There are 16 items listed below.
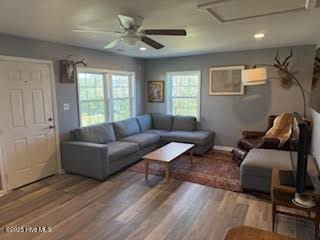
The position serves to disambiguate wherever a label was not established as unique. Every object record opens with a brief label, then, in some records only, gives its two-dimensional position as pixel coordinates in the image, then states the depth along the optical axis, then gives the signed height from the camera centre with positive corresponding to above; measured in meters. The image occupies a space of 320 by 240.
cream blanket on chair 4.10 -0.66
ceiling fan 2.40 +0.71
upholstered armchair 3.88 -0.93
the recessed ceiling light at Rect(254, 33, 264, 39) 3.43 +0.93
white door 3.32 -0.42
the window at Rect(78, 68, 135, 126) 4.64 -0.01
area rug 3.67 -1.44
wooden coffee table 3.64 -1.05
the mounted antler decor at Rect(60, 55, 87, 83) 4.04 +0.48
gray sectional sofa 3.78 -0.96
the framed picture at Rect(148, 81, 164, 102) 6.24 +0.11
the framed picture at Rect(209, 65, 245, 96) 5.12 +0.32
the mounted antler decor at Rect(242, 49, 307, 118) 4.30 +0.36
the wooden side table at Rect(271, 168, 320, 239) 2.13 -1.09
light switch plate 4.15 -0.20
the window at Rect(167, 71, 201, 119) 5.79 +0.04
